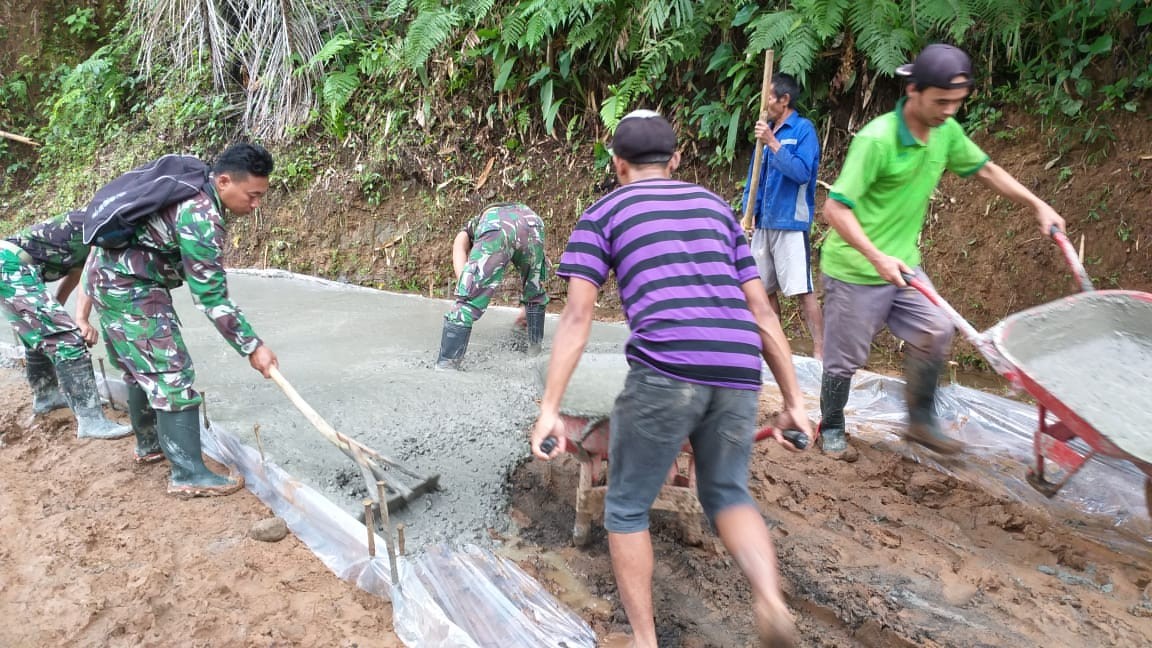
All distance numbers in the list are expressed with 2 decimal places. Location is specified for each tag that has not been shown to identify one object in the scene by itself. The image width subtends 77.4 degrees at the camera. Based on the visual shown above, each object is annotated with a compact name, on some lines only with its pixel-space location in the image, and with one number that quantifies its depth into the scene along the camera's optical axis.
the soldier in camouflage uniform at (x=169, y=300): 2.63
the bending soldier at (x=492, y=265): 4.04
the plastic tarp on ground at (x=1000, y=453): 2.60
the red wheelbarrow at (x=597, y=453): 2.19
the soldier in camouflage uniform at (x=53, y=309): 3.25
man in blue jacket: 3.88
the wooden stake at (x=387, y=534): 2.09
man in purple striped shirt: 1.76
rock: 2.55
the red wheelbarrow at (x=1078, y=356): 2.20
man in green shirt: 2.48
